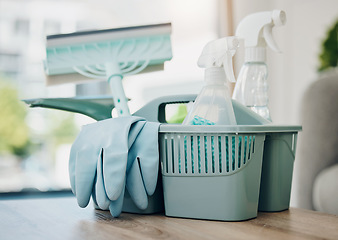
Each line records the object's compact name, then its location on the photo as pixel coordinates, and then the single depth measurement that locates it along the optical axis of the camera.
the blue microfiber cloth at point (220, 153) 0.58
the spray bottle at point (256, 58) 0.75
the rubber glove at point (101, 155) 0.59
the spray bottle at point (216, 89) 0.61
